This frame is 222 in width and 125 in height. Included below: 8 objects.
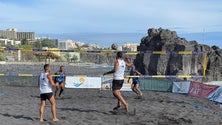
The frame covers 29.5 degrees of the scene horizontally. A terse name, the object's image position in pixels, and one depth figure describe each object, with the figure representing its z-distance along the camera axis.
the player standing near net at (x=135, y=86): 17.61
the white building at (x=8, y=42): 167.69
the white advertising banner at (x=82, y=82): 22.31
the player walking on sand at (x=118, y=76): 11.96
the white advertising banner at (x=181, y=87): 22.29
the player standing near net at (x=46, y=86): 10.44
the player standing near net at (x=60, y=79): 17.62
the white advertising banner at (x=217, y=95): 18.08
